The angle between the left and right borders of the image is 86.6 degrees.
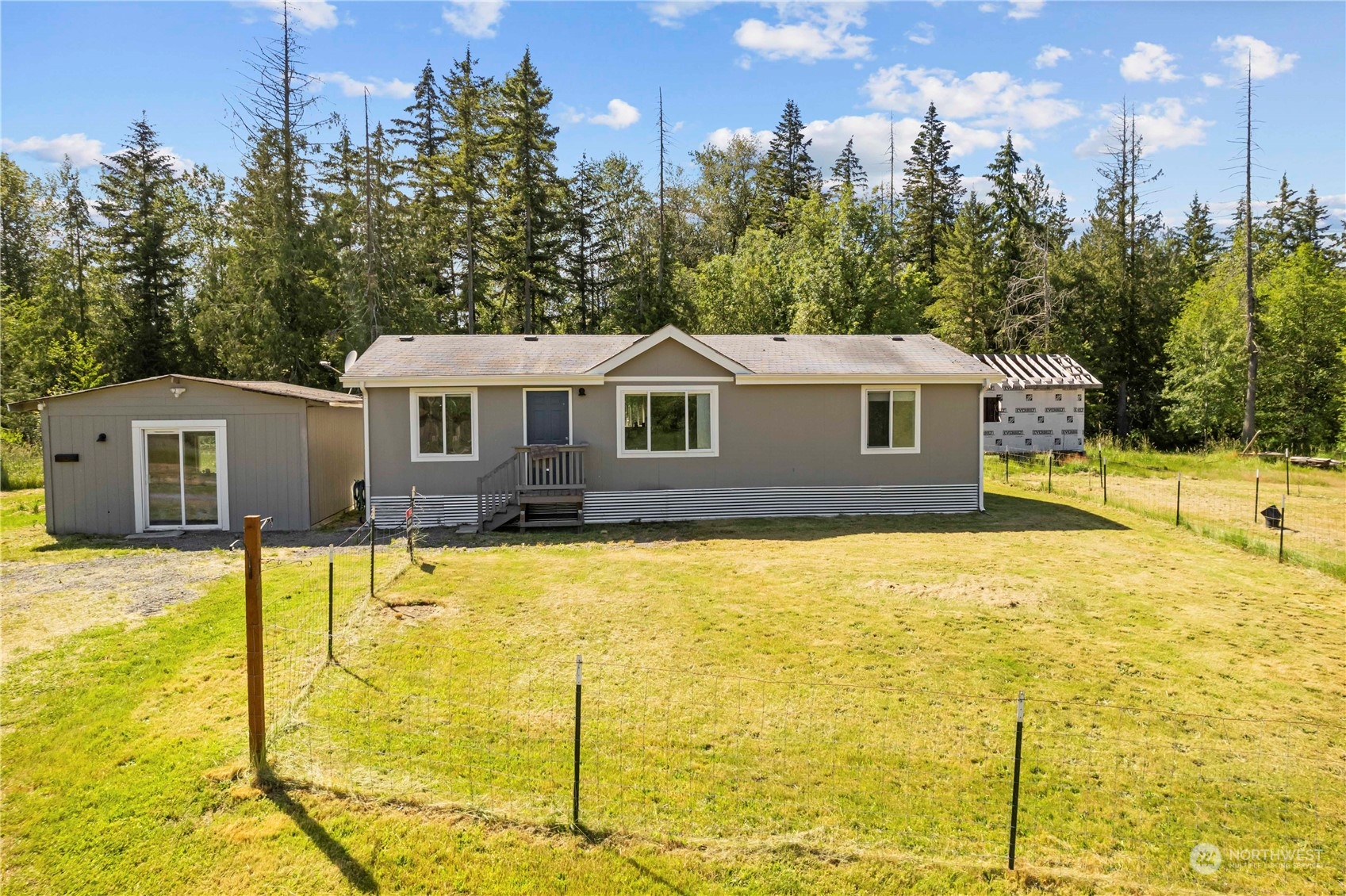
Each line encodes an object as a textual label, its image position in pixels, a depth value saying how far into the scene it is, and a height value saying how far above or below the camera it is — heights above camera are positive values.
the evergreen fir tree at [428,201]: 28.36 +9.48
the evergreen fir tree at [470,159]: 28.00 +11.06
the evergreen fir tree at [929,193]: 37.81 +12.67
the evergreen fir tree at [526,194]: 28.08 +9.53
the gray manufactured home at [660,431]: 13.20 +0.01
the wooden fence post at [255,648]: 4.47 -1.35
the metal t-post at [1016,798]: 3.86 -2.02
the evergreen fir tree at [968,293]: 30.41 +5.84
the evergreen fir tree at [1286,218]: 38.16 +11.22
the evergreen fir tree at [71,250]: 30.20 +8.33
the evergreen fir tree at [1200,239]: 36.25 +10.06
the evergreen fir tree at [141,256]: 28.58 +7.27
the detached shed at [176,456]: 12.40 -0.37
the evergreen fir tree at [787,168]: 38.97 +14.65
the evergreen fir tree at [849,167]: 43.44 +16.08
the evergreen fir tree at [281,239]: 25.52 +7.15
